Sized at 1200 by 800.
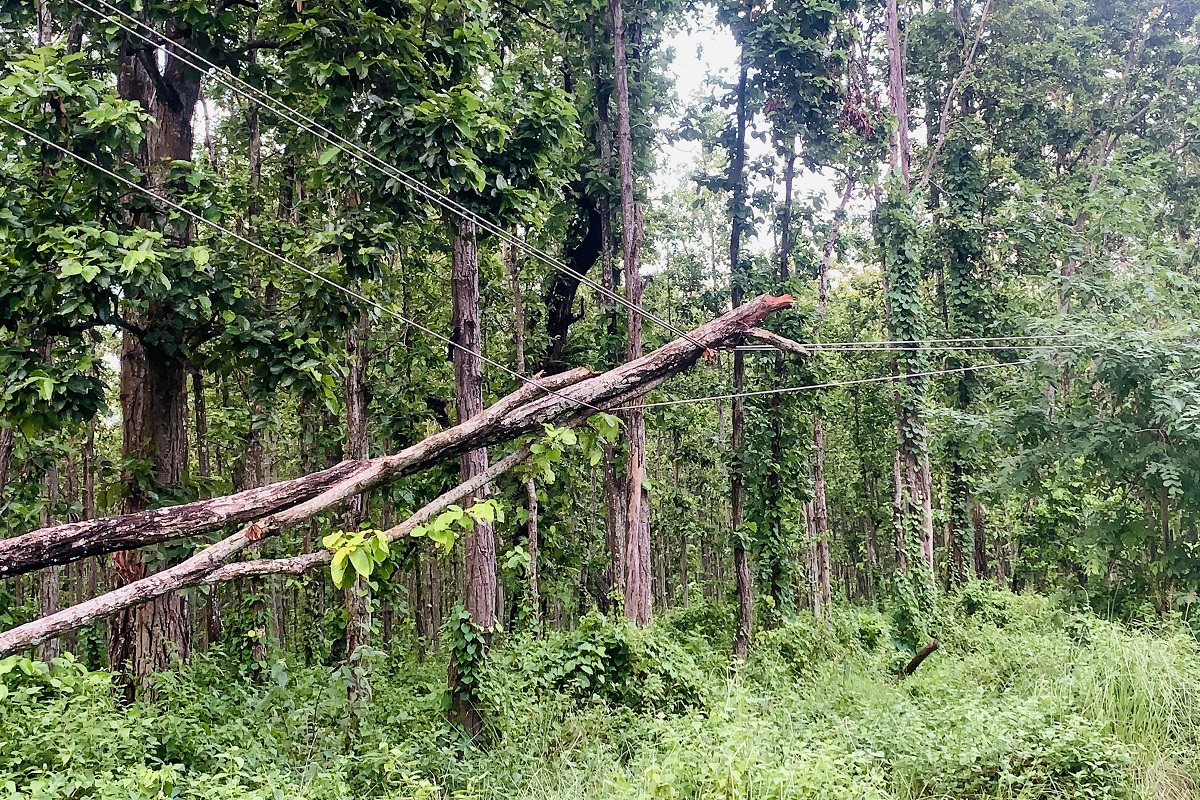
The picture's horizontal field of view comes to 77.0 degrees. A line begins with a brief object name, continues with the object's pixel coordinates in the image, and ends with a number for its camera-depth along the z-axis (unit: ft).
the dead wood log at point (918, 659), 26.80
